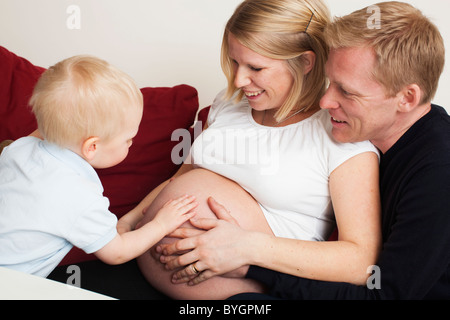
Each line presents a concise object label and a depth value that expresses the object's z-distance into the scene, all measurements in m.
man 1.12
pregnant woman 1.26
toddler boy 1.11
